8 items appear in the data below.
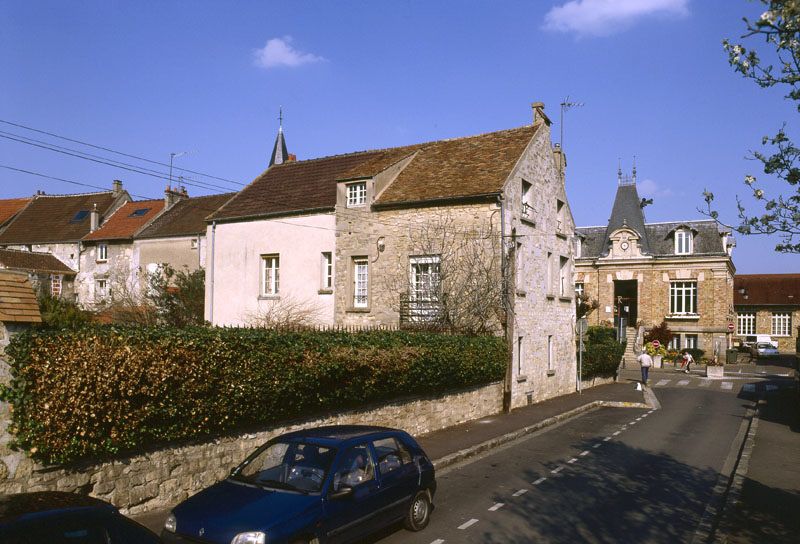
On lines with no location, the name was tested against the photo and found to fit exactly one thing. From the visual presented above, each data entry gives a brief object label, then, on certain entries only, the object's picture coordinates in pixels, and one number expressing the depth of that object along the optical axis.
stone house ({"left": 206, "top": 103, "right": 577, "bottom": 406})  19.59
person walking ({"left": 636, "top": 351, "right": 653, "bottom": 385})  27.55
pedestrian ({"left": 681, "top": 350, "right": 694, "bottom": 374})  38.81
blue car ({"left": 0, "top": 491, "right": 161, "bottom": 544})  4.35
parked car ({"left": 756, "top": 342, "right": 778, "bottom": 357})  50.66
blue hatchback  6.38
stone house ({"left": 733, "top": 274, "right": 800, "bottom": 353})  57.88
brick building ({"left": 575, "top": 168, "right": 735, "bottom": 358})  47.38
